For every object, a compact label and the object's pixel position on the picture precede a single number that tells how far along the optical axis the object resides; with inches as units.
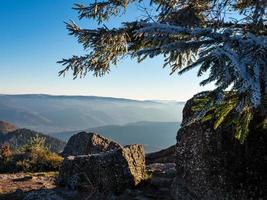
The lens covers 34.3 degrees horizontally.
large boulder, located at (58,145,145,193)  318.0
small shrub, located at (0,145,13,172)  539.0
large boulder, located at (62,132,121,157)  526.5
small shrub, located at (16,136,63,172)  518.9
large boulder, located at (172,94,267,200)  250.2
